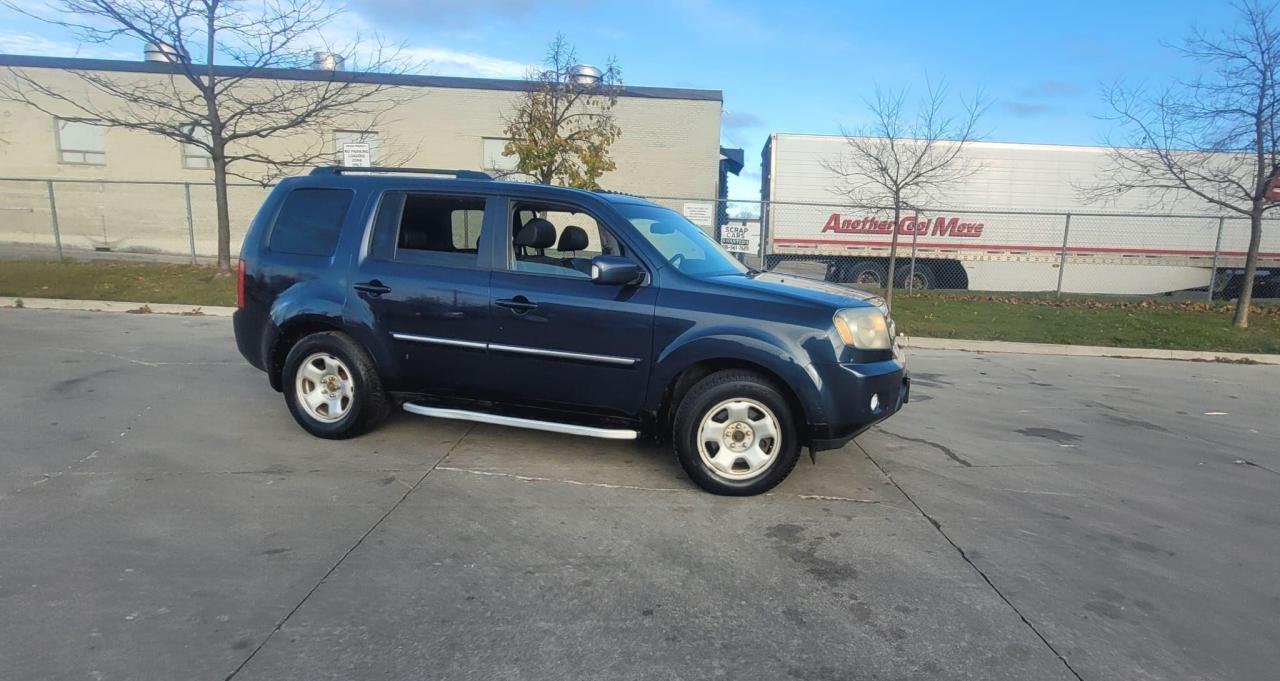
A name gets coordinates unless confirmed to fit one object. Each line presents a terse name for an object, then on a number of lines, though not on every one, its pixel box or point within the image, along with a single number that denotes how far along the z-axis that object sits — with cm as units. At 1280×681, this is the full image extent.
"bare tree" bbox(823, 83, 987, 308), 1504
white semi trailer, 1748
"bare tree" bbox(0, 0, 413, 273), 1323
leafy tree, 1259
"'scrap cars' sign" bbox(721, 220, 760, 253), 1536
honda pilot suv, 421
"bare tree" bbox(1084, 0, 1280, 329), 1156
